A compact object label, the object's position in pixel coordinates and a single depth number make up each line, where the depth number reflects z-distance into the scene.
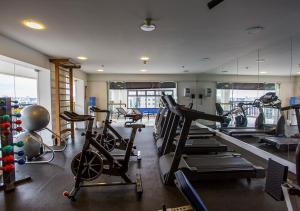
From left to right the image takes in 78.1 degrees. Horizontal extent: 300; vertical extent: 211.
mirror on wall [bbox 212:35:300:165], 3.80
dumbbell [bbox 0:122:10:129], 2.61
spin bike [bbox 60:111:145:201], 2.57
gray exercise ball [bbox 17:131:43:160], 3.71
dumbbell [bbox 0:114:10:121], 2.66
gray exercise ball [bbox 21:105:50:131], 3.75
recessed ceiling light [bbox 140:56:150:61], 5.04
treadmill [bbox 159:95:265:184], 2.69
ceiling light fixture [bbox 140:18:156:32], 2.61
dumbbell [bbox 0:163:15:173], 2.56
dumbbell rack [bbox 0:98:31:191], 2.67
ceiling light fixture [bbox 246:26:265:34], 2.89
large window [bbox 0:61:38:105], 3.85
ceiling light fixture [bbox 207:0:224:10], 1.85
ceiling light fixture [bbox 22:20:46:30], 2.67
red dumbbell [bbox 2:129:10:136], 2.68
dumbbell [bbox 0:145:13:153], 2.56
